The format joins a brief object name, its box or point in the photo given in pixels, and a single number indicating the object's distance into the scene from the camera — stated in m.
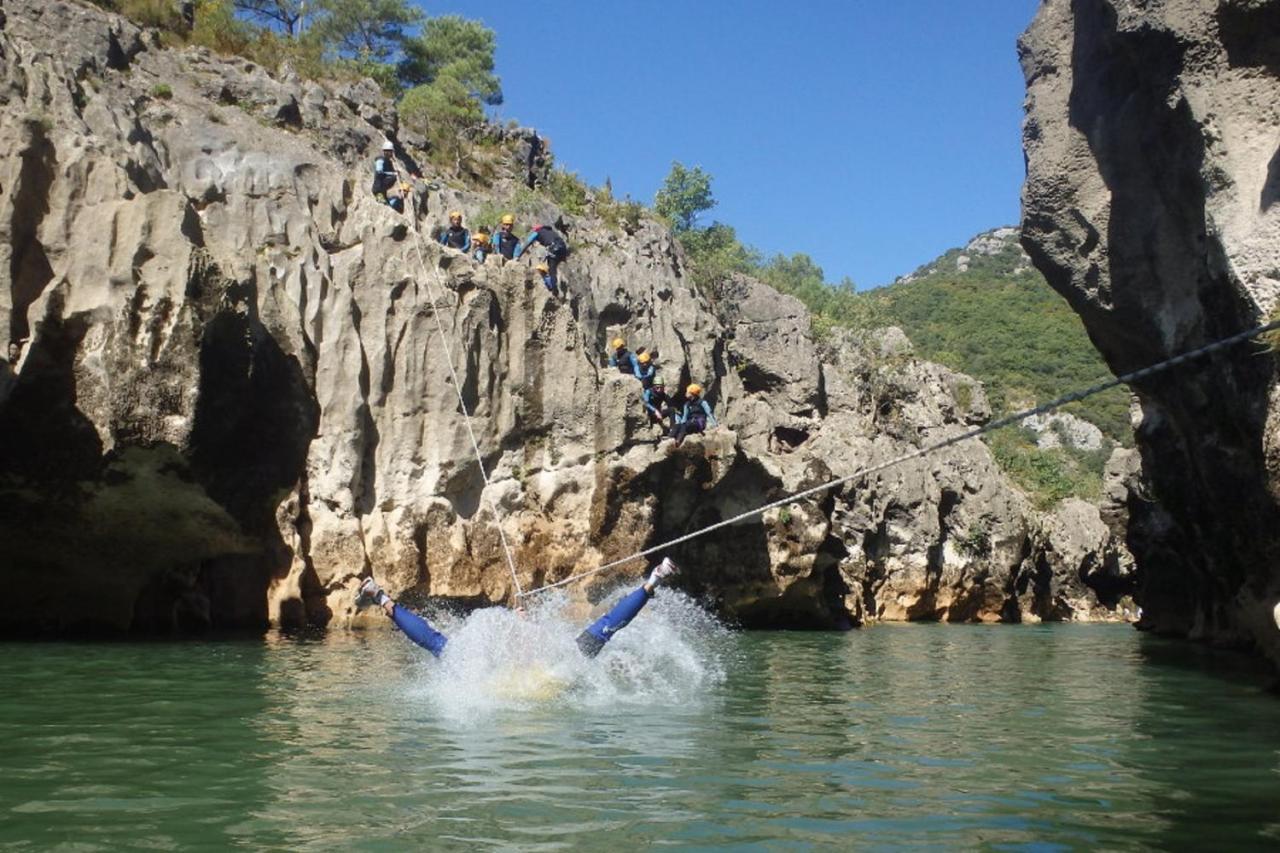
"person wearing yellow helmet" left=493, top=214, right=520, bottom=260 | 25.70
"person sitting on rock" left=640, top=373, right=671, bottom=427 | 24.52
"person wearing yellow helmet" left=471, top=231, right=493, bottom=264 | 24.70
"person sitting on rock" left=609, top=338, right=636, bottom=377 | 25.53
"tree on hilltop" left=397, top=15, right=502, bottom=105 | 45.12
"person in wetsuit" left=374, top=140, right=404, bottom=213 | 25.38
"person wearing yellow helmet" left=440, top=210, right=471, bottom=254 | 25.11
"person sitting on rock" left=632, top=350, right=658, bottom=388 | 25.27
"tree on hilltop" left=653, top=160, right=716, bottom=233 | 51.53
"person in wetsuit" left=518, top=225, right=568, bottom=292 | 28.61
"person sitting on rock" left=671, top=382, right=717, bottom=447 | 24.31
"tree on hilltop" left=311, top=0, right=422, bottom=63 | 43.22
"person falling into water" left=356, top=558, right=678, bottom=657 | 11.83
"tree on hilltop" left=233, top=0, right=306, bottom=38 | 40.75
